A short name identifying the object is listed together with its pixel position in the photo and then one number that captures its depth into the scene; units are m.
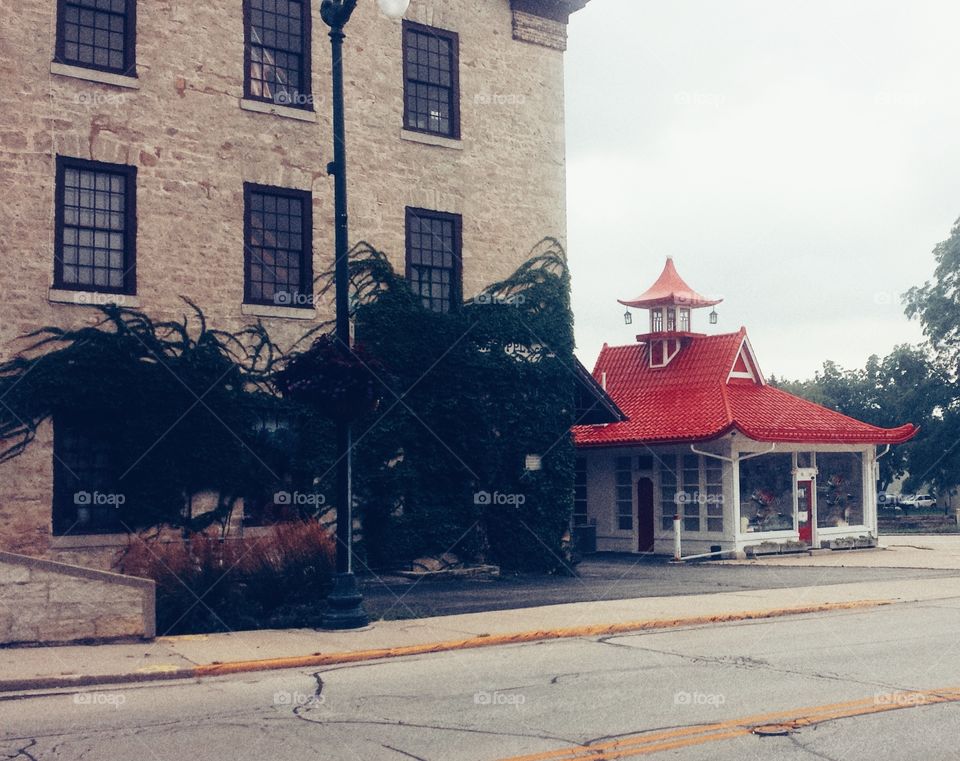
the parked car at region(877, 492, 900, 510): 76.41
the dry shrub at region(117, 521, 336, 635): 14.45
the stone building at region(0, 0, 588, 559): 17.64
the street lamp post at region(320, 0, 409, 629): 14.16
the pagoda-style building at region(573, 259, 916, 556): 29.16
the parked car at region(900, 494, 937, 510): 73.97
